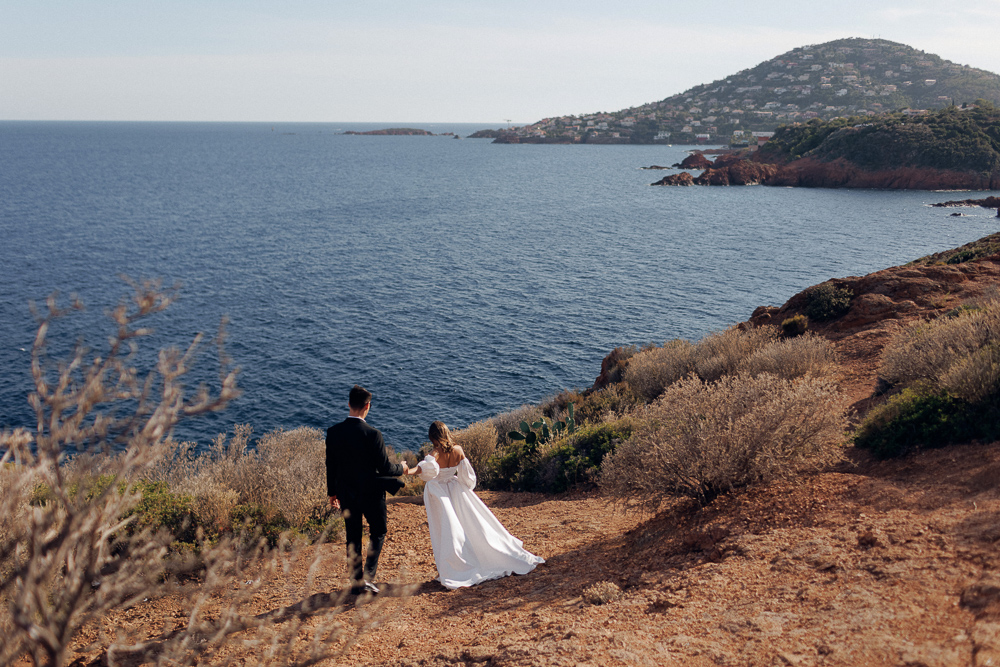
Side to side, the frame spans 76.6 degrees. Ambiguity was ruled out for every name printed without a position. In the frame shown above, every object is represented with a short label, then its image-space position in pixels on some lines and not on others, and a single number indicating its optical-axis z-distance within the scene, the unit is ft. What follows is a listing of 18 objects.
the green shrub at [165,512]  23.99
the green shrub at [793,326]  53.47
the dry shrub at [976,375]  23.07
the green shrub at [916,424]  23.30
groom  19.76
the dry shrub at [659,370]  47.32
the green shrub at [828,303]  55.11
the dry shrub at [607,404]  46.43
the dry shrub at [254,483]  25.79
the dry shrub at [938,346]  26.14
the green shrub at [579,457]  34.91
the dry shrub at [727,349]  42.65
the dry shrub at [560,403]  54.29
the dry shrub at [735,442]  21.36
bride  21.44
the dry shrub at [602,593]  18.12
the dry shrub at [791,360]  37.99
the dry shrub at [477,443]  44.19
